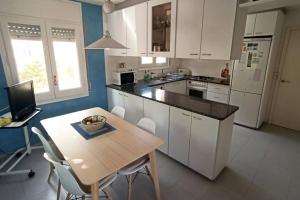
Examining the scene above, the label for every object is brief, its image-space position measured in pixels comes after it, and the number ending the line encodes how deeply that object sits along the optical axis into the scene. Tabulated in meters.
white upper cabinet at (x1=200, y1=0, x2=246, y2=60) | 1.80
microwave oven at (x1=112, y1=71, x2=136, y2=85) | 3.39
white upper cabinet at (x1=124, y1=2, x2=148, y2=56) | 2.74
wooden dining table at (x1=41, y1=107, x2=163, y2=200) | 1.31
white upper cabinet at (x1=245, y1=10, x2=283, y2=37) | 2.93
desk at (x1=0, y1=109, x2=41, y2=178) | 2.09
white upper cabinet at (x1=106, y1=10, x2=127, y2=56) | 3.09
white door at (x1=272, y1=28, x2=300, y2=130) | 3.32
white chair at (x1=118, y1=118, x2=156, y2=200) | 1.72
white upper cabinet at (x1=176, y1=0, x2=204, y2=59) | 2.08
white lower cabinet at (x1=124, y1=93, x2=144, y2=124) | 2.85
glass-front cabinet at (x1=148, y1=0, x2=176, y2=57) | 2.39
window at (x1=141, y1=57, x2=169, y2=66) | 4.07
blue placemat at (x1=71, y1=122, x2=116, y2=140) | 1.83
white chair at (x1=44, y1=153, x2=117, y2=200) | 1.33
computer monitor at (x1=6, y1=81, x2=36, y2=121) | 2.10
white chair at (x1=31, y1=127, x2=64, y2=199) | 1.60
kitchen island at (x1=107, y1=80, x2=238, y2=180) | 1.98
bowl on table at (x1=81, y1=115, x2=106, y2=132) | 1.87
